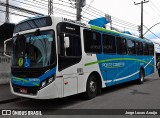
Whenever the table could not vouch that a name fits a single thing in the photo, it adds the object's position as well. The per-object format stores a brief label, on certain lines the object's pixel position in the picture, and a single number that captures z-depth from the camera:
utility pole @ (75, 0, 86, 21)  17.02
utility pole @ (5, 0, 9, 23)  12.89
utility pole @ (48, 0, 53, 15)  15.51
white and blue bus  6.96
